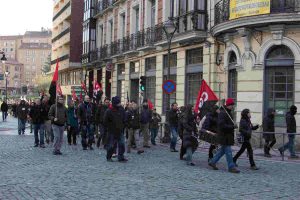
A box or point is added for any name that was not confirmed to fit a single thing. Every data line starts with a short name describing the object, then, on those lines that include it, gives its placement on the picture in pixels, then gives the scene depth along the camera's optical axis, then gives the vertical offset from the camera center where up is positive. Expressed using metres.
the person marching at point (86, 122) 15.80 -0.90
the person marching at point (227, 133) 11.19 -0.86
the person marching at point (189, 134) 12.23 -0.98
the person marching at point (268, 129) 14.59 -0.99
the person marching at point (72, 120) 16.41 -0.87
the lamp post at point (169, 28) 18.53 +2.57
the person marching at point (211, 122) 12.38 -0.67
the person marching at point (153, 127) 18.25 -1.21
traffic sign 18.14 +0.31
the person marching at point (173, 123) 15.80 -0.93
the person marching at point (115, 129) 12.66 -0.89
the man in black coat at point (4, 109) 36.47 -1.15
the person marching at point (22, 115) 22.45 -0.99
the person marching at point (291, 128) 14.23 -0.93
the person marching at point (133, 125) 15.25 -0.94
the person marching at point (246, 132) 11.71 -0.86
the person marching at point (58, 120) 14.09 -0.77
